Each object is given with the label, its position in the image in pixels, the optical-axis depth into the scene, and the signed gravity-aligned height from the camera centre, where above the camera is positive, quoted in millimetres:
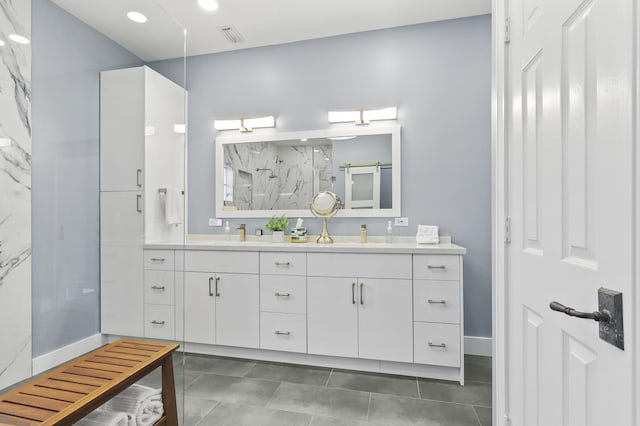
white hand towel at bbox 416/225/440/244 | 2557 -192
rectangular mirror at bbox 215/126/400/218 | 2801 +370
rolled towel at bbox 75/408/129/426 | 1173 -775
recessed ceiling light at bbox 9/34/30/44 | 1175 +652
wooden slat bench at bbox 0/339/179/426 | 1005 -639
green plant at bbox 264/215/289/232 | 2854 -112
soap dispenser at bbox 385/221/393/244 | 2744 -205
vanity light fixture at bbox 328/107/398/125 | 2764 +847
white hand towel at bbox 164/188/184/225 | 2264 +42
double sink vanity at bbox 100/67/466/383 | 1754 -402
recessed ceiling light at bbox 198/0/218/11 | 2424 +1597
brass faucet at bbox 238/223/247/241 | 2988 -183
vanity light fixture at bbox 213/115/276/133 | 3035 +853
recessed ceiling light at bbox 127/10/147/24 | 1932 +1209
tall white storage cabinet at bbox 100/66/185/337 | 1628 +183
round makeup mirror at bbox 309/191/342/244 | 2779 +38
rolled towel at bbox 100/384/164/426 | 1280 -793
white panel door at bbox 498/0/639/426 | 629 +19
